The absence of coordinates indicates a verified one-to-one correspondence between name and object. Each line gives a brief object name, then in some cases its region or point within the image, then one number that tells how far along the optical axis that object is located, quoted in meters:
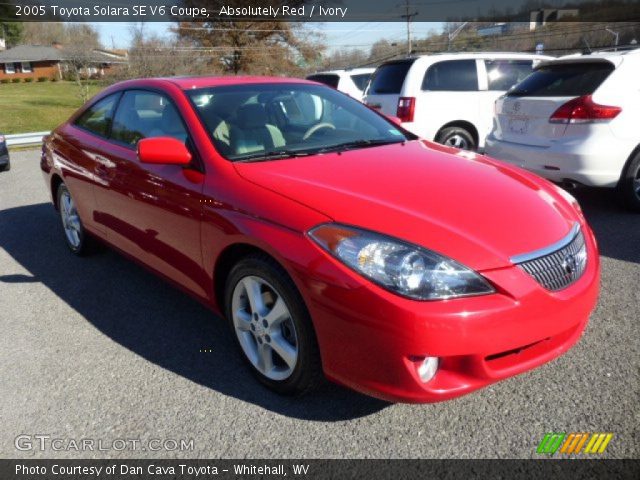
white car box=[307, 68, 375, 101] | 12.18
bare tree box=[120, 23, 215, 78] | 38.78
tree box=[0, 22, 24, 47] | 86.19
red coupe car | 2.06
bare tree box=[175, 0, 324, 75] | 41.38
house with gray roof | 79.50
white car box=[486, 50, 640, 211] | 4.85
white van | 7.56
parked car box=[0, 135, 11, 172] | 9.13
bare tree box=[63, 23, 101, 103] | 44.62
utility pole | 45.84
